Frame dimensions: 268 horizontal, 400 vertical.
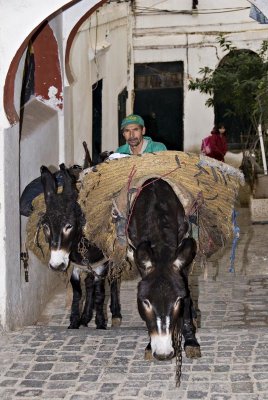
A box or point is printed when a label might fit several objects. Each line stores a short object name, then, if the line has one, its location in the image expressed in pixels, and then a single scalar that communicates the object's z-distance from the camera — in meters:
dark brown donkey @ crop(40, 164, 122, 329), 11.46
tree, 22.88
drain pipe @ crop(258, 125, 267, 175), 23.86
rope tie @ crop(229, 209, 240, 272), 12.12
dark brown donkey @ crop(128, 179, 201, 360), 9.53
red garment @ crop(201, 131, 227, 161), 26.15
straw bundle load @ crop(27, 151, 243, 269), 11.21
